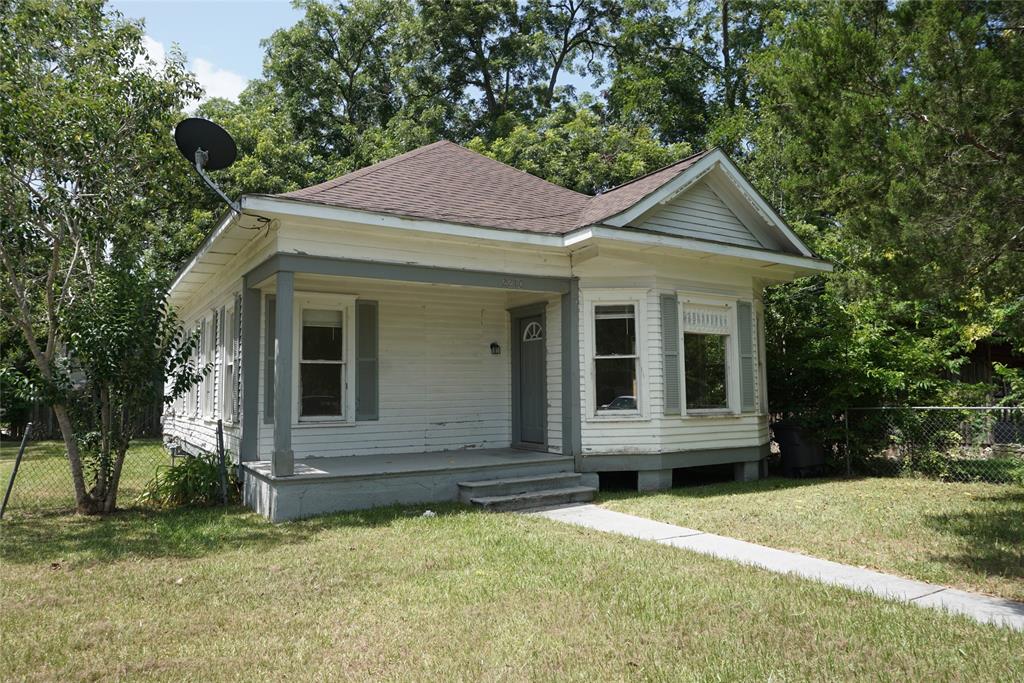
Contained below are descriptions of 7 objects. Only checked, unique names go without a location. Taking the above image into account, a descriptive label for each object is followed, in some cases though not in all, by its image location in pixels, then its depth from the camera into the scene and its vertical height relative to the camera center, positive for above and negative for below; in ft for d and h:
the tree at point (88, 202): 26.13 +7.91
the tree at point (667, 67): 84.99 +38.62
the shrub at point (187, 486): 28.02 -3.90
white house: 27.45 +2.51
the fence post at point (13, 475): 25.39 -3.02
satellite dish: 28.02 +9.88
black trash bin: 37.83 -3.96
